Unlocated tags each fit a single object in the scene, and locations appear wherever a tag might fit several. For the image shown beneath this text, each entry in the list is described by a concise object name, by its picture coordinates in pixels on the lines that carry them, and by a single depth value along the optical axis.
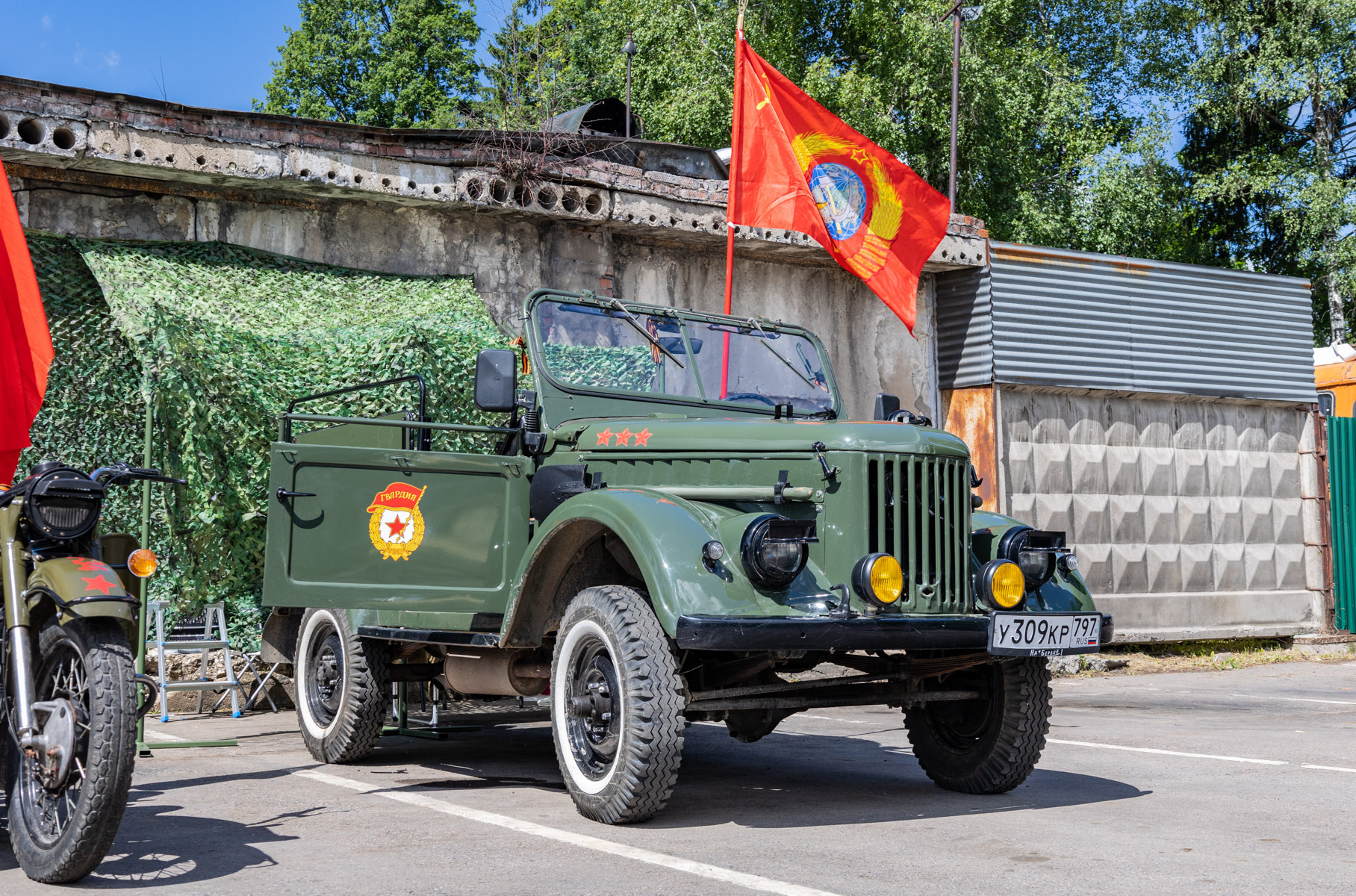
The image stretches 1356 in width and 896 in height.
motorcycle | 3.83
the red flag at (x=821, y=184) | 9.74
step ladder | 8.65
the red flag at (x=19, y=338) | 5.29
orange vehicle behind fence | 16.78
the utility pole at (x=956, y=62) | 16.79
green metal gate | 14.41
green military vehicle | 4.85
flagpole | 9.23
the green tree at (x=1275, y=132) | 24.89
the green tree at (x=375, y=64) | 32.12
